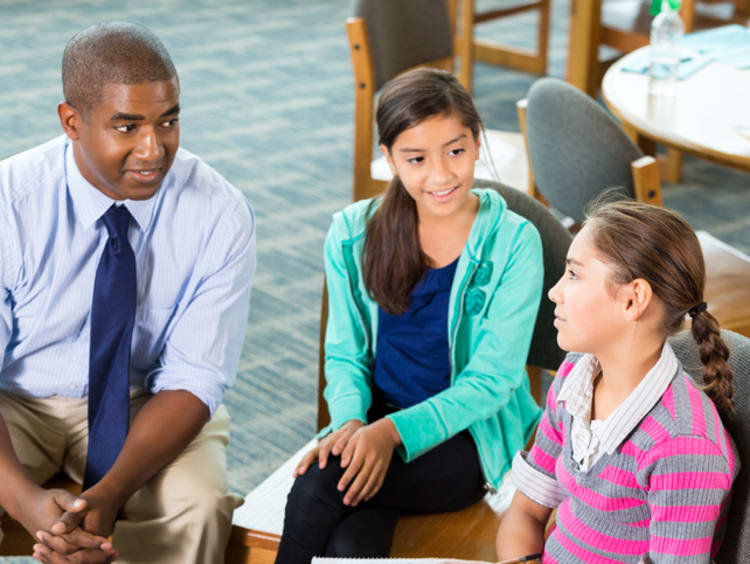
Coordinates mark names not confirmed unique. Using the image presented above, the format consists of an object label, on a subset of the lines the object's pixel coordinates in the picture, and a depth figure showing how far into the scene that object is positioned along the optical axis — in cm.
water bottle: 490
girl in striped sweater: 221
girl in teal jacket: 288
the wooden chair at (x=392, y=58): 499
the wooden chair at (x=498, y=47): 835
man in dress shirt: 294
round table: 433
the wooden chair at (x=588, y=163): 403
